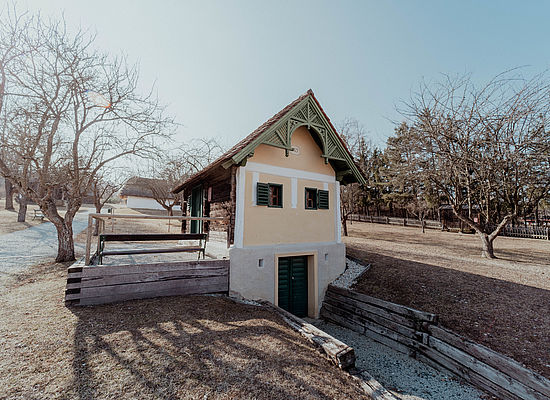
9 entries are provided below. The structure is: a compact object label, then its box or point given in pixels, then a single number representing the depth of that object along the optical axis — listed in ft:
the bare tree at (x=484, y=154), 30.37
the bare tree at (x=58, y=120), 27.22
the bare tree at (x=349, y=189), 68.18
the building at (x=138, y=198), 122.42
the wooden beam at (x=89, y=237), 16.88
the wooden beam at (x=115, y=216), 16.67
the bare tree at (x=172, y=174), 71.97
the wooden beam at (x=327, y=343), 13.79
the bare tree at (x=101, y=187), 54.33
